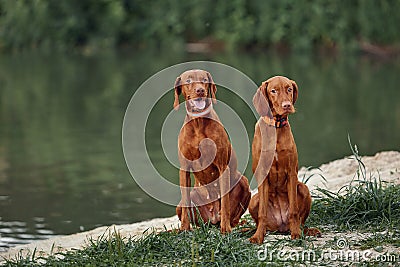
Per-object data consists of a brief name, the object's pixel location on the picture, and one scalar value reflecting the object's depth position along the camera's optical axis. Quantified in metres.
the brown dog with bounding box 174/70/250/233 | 11.74
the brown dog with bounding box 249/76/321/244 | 11.58
